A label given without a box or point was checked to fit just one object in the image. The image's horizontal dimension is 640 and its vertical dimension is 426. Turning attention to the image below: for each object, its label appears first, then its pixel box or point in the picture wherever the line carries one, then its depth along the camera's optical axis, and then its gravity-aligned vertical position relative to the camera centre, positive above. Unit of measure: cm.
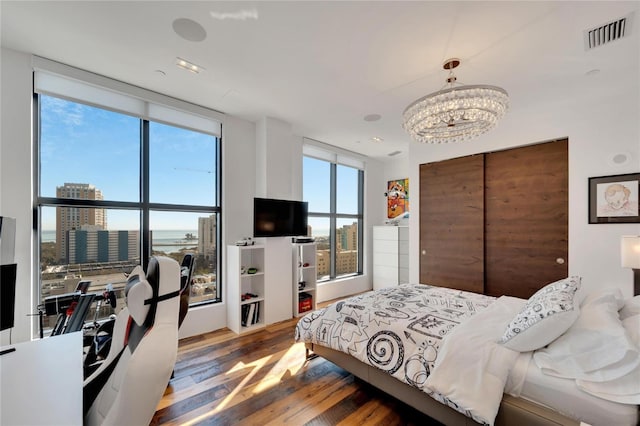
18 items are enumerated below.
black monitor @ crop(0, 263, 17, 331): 124 -40
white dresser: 511 -86
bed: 133 -89
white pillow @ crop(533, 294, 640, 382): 131 -74
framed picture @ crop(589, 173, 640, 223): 261 +15
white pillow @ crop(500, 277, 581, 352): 154 -66
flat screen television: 362 -7
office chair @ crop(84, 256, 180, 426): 110 -65
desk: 95 -75
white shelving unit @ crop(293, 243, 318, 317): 421 -99
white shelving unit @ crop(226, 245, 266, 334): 344 -102
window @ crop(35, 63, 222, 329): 255 +21
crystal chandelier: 197 +81
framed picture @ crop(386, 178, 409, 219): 559 +33
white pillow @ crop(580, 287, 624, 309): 191 -62
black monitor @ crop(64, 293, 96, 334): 188 -74
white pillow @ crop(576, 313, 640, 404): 124 -86
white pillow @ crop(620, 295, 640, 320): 177 -66
